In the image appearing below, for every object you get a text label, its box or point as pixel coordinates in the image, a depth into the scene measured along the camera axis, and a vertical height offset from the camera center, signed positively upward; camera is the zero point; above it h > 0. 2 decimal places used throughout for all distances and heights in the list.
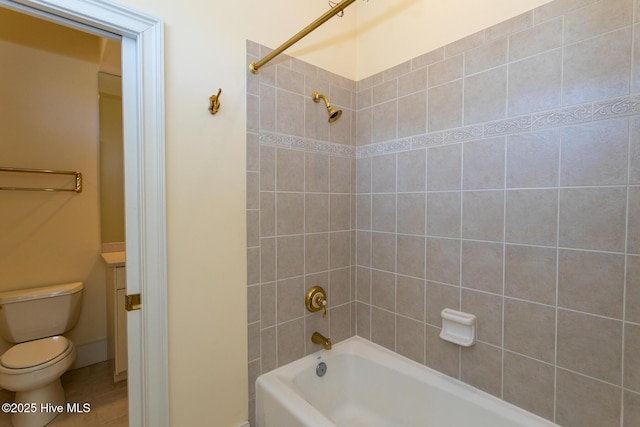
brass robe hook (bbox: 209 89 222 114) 1.17 +0.44
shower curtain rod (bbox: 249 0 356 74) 0.99 +0.70
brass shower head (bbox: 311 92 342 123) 1.39 +0.47
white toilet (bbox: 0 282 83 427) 1.62 -0.92
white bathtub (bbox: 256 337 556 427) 1.17 -0.91
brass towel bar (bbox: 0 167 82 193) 2.03 +0.25
